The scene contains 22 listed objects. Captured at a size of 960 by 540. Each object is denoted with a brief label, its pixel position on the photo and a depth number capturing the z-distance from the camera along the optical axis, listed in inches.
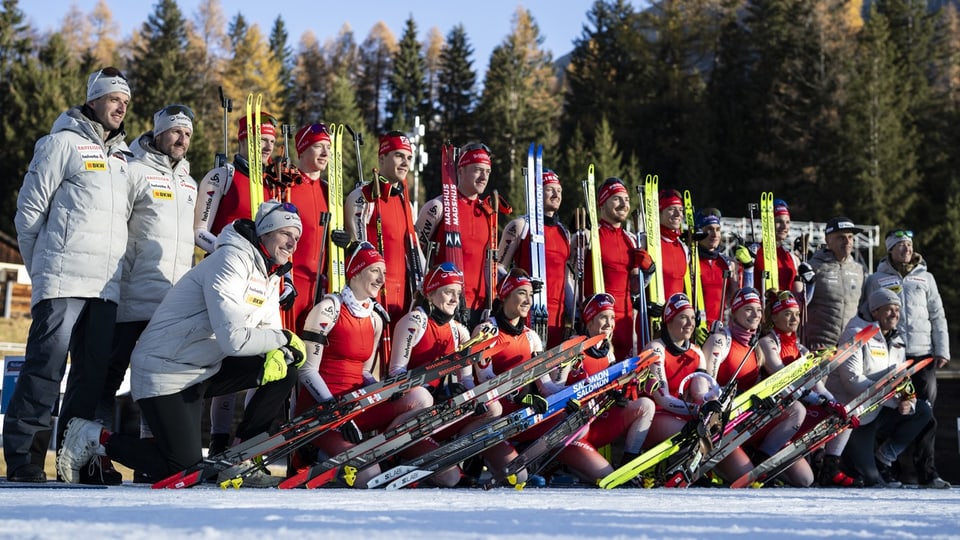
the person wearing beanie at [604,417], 250.7
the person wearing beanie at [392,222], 257.8
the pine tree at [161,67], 1770.4
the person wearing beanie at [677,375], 262.1
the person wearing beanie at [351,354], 223.9
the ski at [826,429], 274.7
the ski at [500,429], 221.8
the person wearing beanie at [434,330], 233.8
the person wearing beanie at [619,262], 290.0
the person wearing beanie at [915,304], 319.6
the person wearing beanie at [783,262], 332.5
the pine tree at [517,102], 1893.5
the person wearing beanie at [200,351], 188.2
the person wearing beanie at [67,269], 187.6
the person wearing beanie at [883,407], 299.3
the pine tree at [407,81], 2317.9
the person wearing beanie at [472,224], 271.1
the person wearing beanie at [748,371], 278.5
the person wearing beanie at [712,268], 322.3
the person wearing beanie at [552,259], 283.1
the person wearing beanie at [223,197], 238.1
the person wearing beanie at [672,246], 310.3
